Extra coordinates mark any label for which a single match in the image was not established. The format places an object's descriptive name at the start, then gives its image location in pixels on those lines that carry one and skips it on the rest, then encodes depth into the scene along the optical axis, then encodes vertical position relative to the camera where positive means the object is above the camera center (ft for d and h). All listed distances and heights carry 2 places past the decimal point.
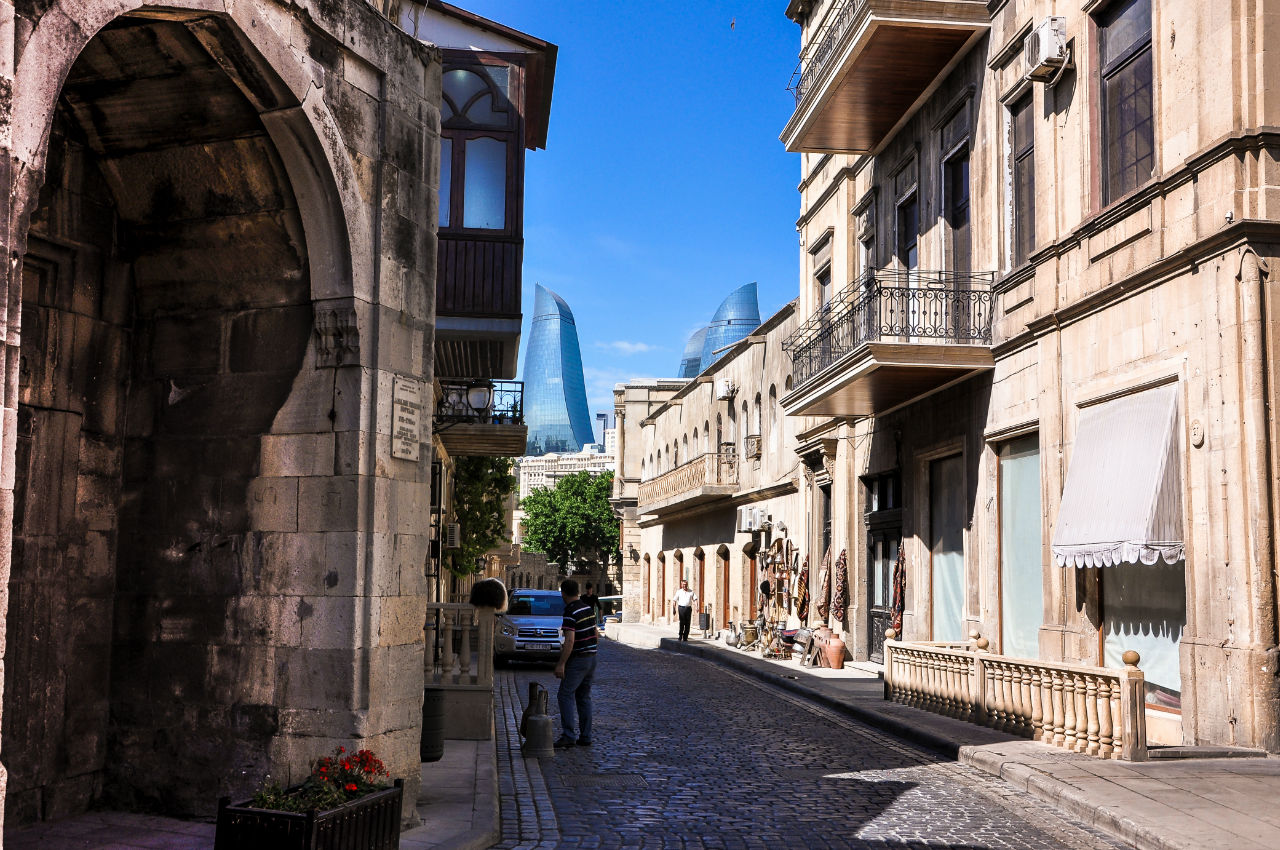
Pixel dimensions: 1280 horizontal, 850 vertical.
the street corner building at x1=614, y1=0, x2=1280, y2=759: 34.09 +7.52
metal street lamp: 65.77 +8.26
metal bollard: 37.50 -6.01
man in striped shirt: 39.70 -4.10
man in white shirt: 96.99 -4.96
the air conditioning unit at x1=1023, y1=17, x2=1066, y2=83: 45.68 +19.29
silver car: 73.56 -5.71
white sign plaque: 25.12 +2.68
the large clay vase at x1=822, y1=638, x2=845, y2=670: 67.21 -5.96
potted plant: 17.84 -4.18
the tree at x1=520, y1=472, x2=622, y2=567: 264.31 +5.78
